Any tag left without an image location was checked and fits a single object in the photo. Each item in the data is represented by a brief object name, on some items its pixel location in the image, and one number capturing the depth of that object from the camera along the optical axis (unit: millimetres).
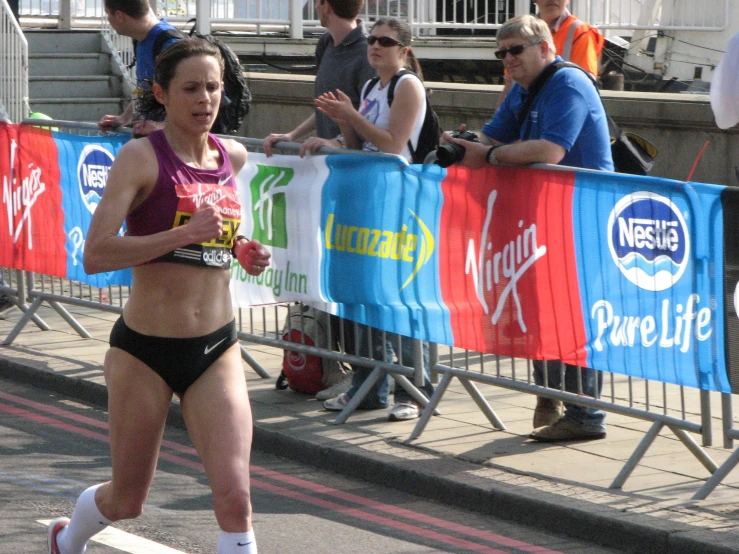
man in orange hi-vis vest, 14532
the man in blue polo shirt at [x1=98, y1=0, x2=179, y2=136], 13502
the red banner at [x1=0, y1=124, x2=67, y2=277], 15040
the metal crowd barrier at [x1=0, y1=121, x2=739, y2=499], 9697
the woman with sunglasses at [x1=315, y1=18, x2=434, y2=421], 11612
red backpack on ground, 12720
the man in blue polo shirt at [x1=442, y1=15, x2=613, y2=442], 10407
